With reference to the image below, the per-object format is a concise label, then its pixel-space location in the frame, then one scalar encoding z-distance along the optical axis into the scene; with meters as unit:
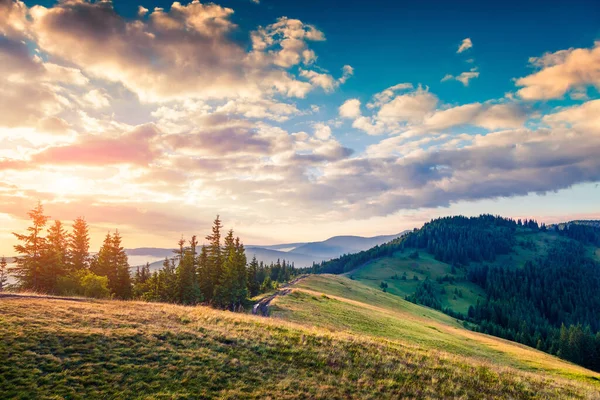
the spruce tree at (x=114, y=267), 55.09
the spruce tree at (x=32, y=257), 45.31
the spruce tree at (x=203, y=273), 57.75
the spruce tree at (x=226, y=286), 52.34
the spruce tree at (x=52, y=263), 46.08
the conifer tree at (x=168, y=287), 55.25
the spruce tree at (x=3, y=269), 67.82
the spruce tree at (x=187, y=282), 53.25
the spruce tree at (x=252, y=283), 74.55
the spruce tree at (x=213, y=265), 57.72
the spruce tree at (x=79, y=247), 54.72
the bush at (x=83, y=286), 40.72
